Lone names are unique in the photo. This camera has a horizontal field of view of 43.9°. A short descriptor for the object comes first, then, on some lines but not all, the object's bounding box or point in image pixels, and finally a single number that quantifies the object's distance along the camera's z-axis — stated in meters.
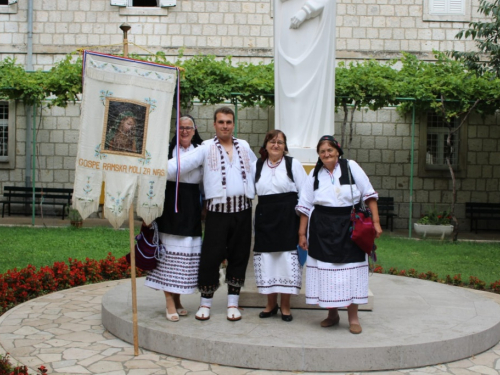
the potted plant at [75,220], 12.36
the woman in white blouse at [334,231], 4.33
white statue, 5.55
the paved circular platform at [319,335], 4.03
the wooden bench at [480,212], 14.15
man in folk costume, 4.57
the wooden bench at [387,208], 13.83
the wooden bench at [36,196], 14.27
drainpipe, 14.64
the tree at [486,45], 11.20
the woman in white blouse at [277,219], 4.56
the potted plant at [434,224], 12.57
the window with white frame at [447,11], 14.47
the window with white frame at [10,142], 14.85
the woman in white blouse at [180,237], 4.62
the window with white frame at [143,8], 14.45
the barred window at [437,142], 14.81
